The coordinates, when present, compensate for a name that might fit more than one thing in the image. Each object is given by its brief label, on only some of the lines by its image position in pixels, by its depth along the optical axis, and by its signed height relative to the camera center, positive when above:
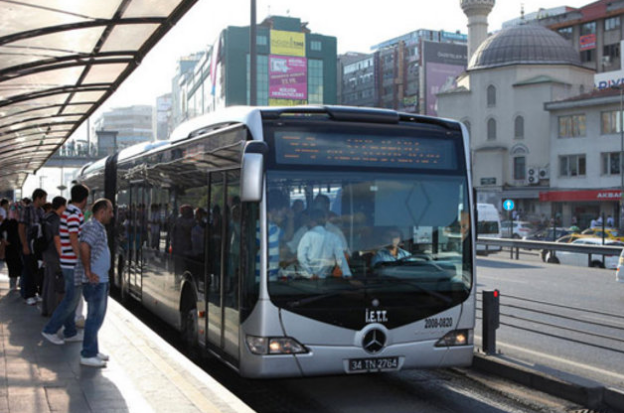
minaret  87.31 +22.32
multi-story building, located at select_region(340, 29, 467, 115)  114.69 +22.34
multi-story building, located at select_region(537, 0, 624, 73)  83.69 +20.75
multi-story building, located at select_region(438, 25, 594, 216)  70.00 +10.69
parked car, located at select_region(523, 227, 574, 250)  46.92 -1.15
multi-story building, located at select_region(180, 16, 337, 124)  115.25 +23.33
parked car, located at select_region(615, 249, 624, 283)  15.98 -1.12
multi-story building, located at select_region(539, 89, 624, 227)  61.91 +5.01
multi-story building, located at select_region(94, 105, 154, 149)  194.21 +18.95
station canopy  8.39 +2.18
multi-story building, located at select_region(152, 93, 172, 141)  190.27 +23.32
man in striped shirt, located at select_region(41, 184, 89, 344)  8.35 -0.55
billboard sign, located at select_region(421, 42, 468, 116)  113.44 +22.68
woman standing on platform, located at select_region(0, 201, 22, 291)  13.71 -0.56
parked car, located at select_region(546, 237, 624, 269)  27.55 -1.58
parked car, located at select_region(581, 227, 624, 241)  41.80 -0.85
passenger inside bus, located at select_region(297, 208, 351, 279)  7.11 -0.32
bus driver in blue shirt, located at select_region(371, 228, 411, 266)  7.27 -0.32
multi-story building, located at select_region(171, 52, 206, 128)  160.38 +28.23
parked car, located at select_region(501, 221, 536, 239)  53.16 -0.89
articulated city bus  7.06 -0.26
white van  41.38 -0.34
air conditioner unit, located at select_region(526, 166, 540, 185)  69.09 +3.70
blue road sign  46.28 +0.71
